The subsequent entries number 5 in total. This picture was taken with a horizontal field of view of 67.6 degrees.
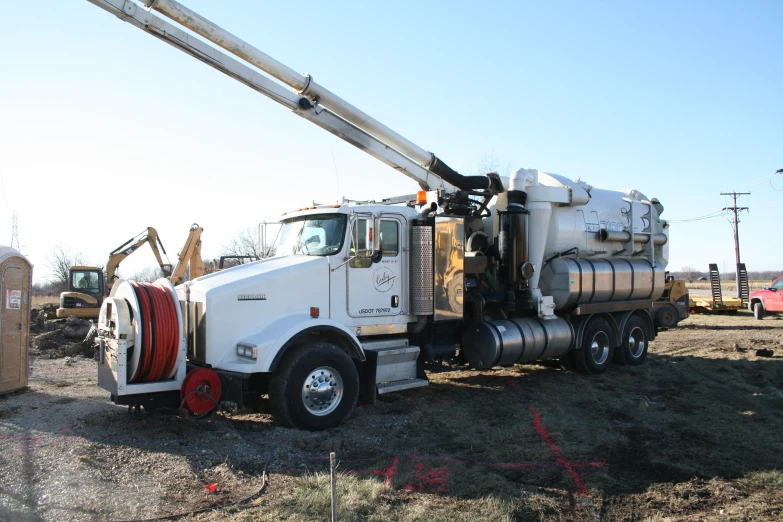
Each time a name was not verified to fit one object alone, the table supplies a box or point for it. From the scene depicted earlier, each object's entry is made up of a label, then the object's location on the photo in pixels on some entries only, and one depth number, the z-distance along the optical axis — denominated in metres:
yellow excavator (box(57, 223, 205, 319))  17.19
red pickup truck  24.73
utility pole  47.19
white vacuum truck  6.89
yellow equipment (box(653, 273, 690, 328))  20.70
